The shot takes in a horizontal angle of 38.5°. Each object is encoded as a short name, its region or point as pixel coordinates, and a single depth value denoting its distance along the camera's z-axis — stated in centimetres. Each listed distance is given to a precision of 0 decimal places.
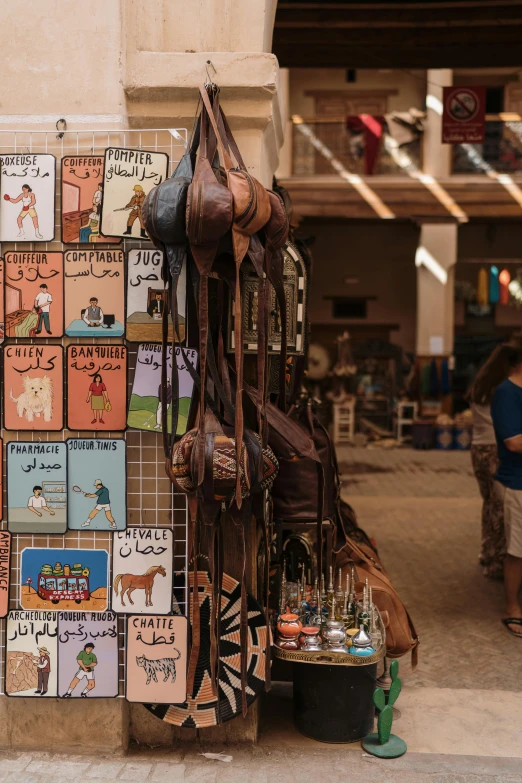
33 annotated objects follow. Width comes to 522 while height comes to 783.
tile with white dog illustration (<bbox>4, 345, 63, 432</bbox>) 317
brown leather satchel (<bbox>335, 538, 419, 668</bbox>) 376
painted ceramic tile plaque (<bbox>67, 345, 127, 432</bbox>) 315
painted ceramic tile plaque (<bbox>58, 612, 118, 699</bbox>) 320
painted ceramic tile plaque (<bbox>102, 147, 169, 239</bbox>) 307
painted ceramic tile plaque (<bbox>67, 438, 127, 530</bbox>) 316
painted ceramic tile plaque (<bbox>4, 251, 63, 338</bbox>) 314
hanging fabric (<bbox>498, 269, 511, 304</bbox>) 1504
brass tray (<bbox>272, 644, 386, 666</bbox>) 320
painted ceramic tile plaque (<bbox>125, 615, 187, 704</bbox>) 317
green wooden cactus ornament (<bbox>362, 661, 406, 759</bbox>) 320
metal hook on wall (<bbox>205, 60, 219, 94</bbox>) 294
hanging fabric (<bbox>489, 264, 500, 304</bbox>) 1516
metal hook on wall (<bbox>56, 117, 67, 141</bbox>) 308
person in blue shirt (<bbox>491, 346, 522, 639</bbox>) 470
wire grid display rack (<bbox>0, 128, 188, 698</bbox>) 311
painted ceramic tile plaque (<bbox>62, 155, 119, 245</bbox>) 309
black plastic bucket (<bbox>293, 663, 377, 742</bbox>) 324
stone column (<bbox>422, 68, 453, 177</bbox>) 1478
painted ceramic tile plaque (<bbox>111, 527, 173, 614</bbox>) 318
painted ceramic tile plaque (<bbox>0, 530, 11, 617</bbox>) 322
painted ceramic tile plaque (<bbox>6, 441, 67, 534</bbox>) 319
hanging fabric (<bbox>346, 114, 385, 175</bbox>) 1297
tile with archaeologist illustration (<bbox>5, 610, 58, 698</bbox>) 321
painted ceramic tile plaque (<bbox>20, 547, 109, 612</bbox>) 320
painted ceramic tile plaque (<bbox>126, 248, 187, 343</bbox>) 312
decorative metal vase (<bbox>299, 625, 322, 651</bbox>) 325
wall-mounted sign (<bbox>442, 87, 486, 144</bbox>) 924
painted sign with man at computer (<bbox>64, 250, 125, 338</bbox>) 313
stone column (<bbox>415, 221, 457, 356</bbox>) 1491
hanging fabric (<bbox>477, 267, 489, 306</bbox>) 1535
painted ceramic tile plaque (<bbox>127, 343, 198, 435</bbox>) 309
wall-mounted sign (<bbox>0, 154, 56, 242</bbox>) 311
